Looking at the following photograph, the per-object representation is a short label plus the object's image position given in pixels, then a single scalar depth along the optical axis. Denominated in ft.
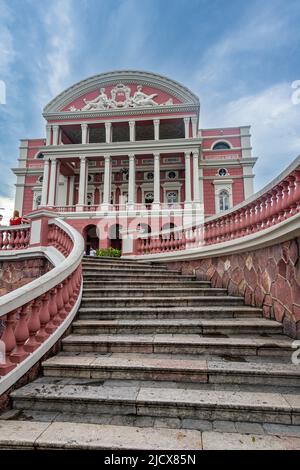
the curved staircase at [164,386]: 7.14
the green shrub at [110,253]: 39.47
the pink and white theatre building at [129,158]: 63.46
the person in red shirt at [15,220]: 26.00
